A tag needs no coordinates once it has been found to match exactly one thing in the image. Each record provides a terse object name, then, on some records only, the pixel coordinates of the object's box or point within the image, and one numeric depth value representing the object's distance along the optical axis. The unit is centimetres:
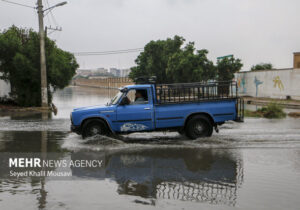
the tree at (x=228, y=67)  4819
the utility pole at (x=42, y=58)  2250
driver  1103
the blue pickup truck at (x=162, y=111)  1085
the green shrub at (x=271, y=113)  1828
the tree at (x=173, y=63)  4750
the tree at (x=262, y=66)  7625
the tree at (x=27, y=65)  2336
